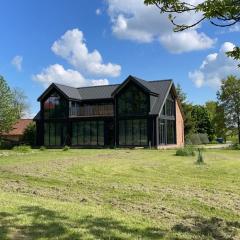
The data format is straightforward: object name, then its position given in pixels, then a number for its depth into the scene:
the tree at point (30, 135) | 30.11
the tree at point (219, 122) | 39.84
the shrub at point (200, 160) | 12.91
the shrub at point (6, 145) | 27.80
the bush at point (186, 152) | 17.19
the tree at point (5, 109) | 29.55
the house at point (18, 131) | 40.31
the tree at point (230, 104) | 38.92
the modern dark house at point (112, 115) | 25.72
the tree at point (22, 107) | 53.35
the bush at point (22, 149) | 21.09
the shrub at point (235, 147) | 23.98
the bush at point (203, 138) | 40.27
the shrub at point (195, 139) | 35.91
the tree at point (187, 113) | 35.35
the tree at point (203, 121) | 44.18
